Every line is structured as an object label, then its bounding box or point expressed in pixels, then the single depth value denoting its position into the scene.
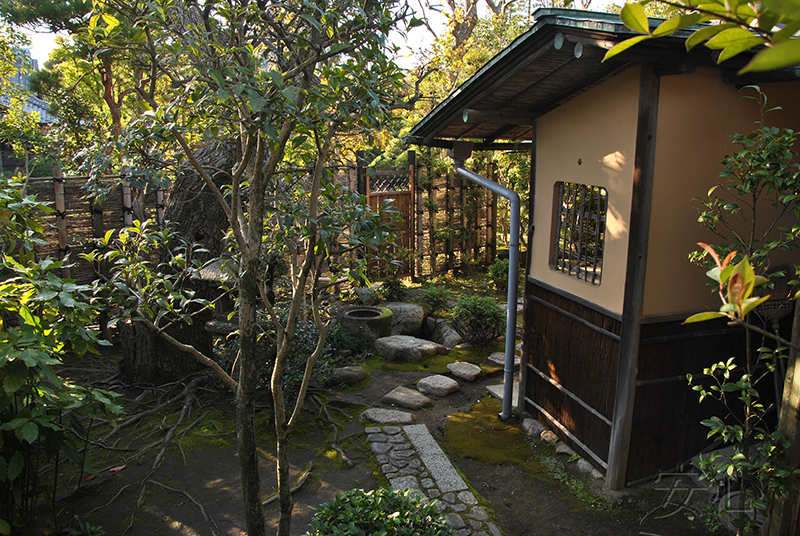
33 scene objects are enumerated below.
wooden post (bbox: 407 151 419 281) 11.28
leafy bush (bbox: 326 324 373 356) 7.55
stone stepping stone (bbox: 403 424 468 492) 4.62
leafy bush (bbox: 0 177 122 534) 2.83
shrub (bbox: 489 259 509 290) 10.98
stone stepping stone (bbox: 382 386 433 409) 6.23
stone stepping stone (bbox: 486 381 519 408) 6.22
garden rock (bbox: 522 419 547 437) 5.47
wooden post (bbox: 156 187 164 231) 8.35
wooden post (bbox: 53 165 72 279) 7.43
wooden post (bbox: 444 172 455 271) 11.98
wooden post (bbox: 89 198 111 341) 7.75
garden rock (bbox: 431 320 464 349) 8.39
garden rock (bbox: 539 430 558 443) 5.29
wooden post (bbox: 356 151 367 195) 10.59
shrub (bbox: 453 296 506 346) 8.09
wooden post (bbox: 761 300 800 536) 3.23
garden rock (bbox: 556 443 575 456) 5.04
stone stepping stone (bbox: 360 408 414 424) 5.79
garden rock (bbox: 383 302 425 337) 8.73
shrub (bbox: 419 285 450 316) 9.46
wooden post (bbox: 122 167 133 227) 7.99
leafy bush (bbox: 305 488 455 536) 2.92
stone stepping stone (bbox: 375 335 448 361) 7.71
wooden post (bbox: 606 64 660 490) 3.96
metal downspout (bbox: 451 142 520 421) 5.43
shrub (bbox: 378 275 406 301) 9.64
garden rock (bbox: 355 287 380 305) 9.27
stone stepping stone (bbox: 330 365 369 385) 6.79
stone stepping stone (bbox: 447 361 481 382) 7.04
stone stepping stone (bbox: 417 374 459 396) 6.62
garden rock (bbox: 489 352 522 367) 7.64
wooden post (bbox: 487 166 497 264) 12.74
